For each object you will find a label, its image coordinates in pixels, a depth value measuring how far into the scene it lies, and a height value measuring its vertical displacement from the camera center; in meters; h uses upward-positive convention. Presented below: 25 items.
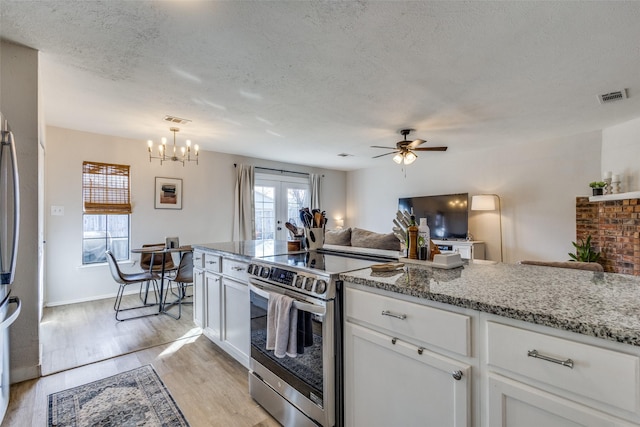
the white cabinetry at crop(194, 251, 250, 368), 2.20 -0.70
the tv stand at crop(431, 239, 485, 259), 5.01 -0.57
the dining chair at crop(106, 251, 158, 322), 3.39 -0.72
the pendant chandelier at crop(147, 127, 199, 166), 3.79 +1.00
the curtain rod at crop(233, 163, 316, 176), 5.76 +0.98
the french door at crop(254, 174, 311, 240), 6.21 +0.31
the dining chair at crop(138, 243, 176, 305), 4.07 -0.68
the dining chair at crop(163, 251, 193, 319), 3.57 -0.66
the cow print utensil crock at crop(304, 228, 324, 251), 2.48 -0.20
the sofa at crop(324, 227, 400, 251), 3.02 -0.27
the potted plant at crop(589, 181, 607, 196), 3.73 +0.33
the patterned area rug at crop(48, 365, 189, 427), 1.77 -1.20
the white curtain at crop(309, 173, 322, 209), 6.98 +0.61
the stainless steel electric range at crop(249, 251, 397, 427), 1.47 -0.68
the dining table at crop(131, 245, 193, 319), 3.57 -0.43
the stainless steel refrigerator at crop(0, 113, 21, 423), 1.60 -0.07
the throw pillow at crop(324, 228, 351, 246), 3.58 -0.27
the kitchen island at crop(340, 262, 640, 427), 0.79 -0.44
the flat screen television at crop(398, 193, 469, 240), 5.36 +0.02
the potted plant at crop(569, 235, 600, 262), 3.88 -0.53
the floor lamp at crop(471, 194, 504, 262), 4.91 +0.18
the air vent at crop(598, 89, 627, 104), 2.80 +1.13
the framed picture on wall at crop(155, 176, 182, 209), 4.88 +0.39
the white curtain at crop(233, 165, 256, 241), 5.74 +0.21
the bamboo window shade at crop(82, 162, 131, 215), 4.26 +0.42
